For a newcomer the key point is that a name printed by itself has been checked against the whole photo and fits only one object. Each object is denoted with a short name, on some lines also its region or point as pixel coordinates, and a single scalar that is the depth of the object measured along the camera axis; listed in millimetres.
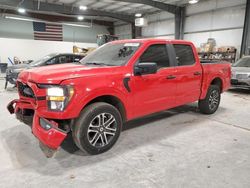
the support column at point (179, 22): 14656
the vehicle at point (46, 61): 7700
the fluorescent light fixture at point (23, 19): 16477
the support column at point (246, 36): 10852
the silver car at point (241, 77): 7471
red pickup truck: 2576
